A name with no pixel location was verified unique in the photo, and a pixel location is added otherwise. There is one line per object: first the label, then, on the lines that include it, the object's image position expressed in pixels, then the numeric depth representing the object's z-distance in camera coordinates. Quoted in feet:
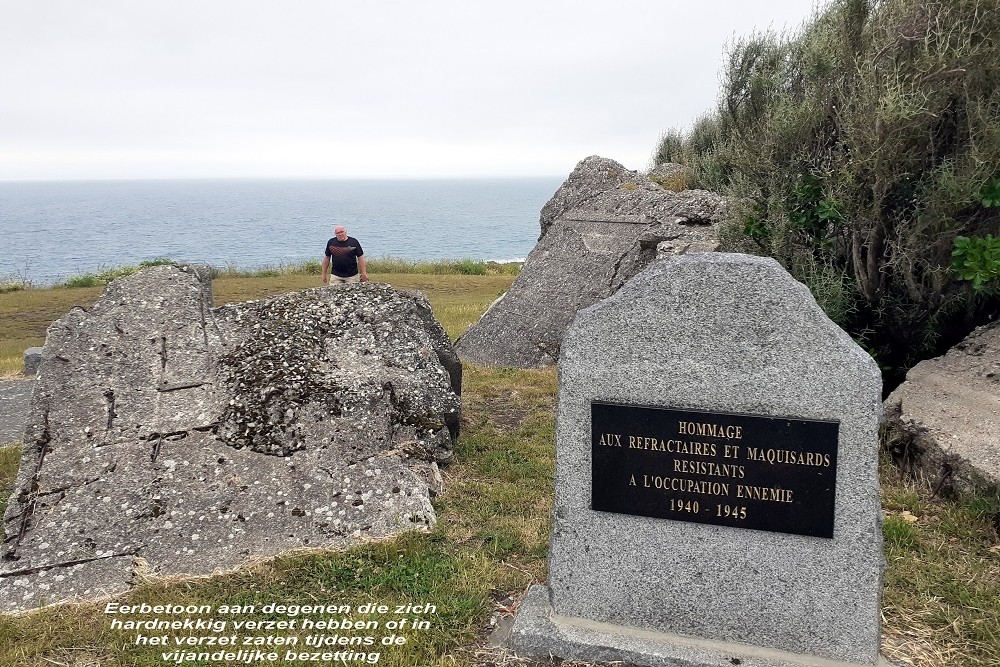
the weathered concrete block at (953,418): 17.39
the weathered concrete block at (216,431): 15.99
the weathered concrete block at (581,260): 35.53
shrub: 19.89
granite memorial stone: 11.27
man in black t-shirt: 39.52
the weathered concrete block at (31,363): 35.94
